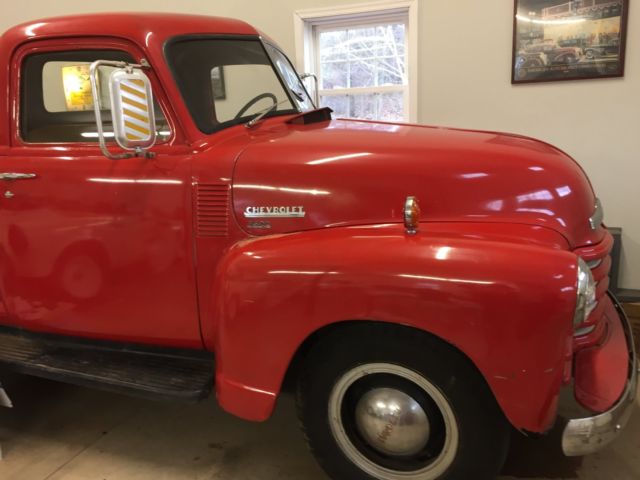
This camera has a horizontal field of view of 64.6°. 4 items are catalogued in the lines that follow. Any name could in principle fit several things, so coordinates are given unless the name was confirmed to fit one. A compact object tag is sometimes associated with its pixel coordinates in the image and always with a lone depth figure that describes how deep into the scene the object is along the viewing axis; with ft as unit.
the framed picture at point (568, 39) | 11.07
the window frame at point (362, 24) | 12.64
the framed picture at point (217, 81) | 7.46
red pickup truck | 4.96
